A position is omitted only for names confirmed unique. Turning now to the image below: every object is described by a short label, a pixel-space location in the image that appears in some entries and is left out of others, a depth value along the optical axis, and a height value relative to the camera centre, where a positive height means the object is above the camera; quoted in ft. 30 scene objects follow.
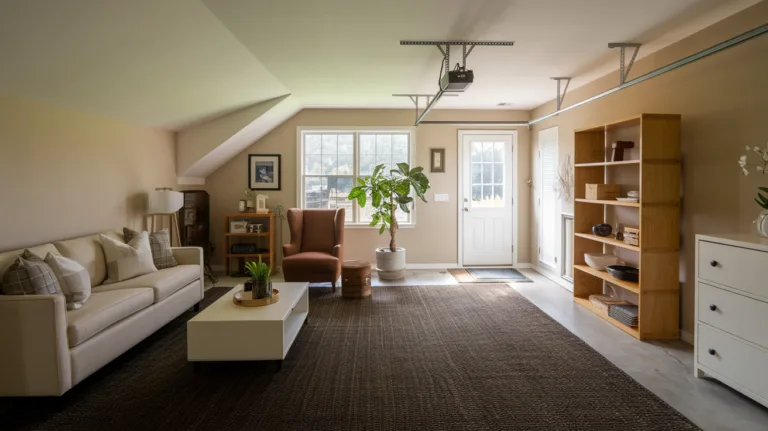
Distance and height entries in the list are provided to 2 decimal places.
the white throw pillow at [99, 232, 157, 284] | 12.09 -1.71
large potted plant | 19.21 +0.07
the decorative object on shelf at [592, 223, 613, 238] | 13.90 -1.09
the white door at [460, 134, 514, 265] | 21.83 +0.35
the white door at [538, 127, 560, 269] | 18.81 -0.14
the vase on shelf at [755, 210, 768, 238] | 8.33 -0.56
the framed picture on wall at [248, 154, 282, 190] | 21.27 +1.52
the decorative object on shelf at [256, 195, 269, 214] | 20.39 -0.16
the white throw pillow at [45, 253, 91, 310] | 9.44 -1.79
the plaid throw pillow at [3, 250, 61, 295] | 8.54 -1.60
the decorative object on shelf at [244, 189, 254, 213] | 20.58 +0.05
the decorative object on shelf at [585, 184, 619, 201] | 13.71 +0.21
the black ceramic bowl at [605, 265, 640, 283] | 12.37 -2.28
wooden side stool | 15.90 -3.11
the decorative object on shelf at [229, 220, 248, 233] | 19.70 -1.19
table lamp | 15.87 -0.01
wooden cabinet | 19.63 -1.97
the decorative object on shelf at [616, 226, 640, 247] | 11.93 -1.14
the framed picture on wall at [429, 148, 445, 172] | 21.67 +2.09
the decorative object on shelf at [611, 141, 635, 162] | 13.28 +1.58
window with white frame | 21.76 +1.93
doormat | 19.07 -3.70
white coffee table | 9.30 -3.10
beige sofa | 7.88 -2.65
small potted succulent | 10.58 -2.06
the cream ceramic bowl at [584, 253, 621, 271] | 13.99 -2.14
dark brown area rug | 7.59 -4.00
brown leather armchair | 16.65 -2.05
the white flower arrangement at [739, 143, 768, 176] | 8.44 +0.75
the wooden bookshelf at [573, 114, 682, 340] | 11.40 -0.86
